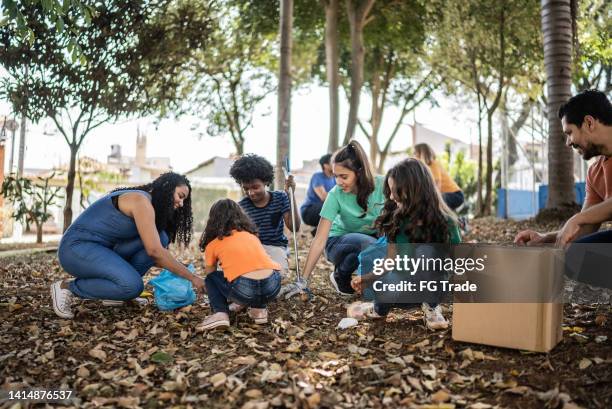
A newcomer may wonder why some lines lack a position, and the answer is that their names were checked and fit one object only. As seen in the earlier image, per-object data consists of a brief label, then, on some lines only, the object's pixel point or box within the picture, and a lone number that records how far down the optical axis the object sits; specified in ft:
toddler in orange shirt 11.42
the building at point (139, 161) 114.32
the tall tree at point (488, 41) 38.63
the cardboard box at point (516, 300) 8.67
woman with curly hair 11.97
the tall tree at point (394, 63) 46.09
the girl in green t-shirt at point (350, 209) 13.60
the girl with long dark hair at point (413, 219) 11.32
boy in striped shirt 14.35
